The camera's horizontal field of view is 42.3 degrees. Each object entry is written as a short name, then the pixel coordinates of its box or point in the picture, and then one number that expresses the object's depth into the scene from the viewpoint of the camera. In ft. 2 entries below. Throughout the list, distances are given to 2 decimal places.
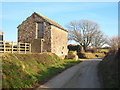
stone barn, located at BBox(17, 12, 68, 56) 91.40
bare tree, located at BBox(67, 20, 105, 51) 167.84
